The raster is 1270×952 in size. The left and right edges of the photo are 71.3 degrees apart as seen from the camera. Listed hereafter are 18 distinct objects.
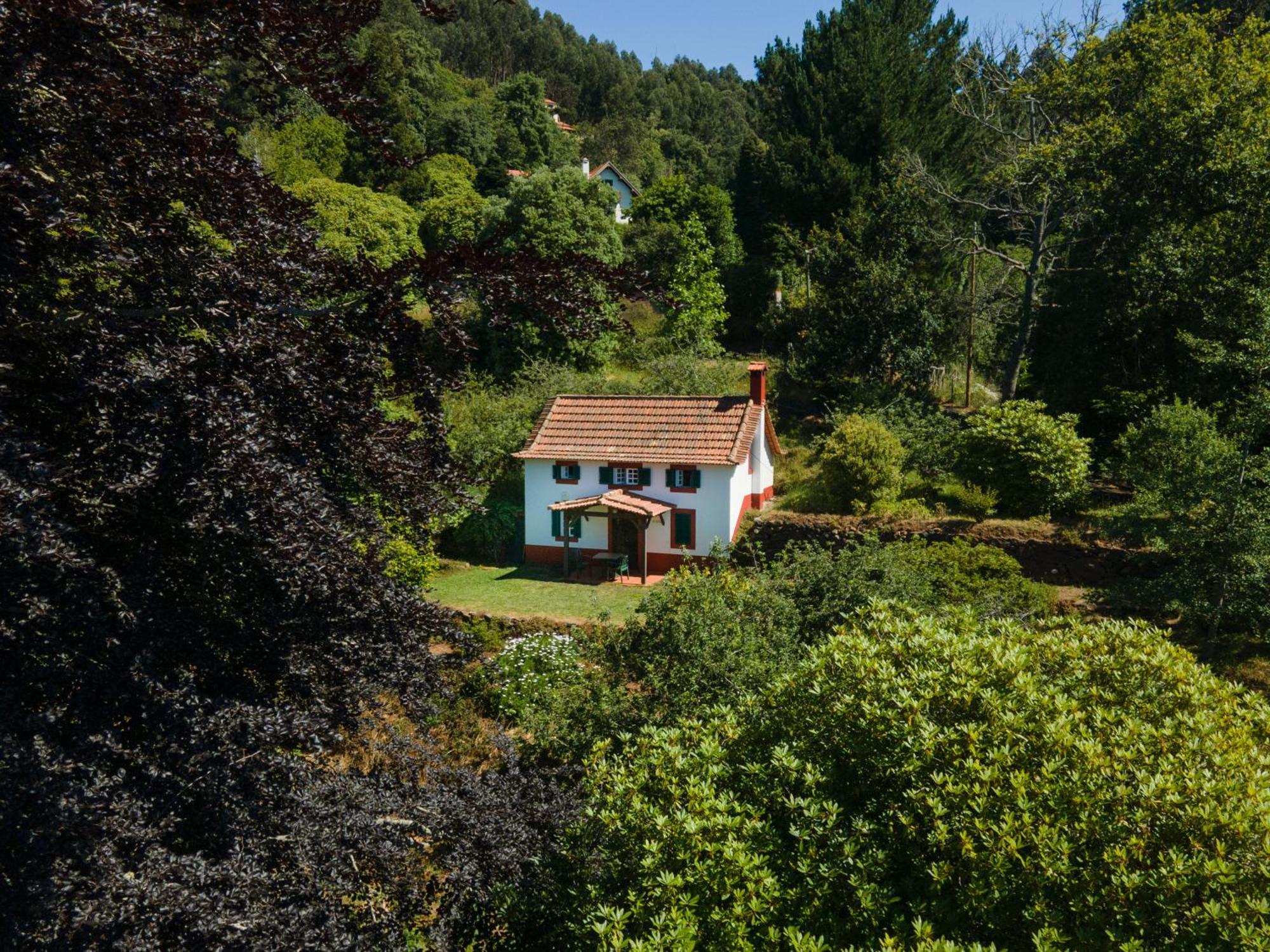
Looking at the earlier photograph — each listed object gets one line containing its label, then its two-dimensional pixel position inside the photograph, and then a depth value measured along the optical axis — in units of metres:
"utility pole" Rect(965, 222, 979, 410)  31.63
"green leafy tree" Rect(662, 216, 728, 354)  35.75
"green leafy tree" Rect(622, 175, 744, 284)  41.59
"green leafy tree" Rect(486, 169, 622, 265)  33.94
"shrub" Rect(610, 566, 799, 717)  10.64
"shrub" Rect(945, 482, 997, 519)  21.41
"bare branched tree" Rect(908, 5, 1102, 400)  26.20
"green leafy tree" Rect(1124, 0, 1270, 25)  31.41
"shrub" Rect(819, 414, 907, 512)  23.23
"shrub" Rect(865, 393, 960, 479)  25.20
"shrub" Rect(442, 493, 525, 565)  25.67
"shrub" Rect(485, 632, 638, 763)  10.95
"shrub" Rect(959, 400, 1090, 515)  21.38
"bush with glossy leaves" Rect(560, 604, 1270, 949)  5.11
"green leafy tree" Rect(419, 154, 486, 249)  42.41
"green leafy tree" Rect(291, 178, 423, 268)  37.06
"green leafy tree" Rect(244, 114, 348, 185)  43.12
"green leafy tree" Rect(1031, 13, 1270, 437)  22.11
